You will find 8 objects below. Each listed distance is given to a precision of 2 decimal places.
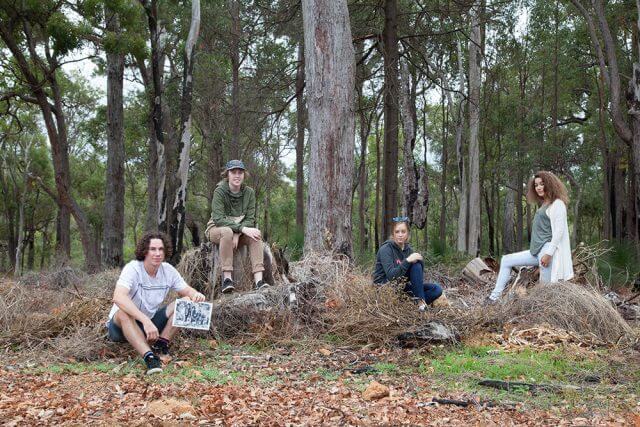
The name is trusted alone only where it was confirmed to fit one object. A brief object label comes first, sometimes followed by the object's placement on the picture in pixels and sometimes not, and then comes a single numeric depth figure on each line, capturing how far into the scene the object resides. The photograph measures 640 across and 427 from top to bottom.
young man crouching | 5.44
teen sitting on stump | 7.33
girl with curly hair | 7.33
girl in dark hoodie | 6.68
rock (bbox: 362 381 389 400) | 4.35
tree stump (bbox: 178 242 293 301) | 7.58
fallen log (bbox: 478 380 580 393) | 4.55
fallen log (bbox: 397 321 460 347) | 5.99
